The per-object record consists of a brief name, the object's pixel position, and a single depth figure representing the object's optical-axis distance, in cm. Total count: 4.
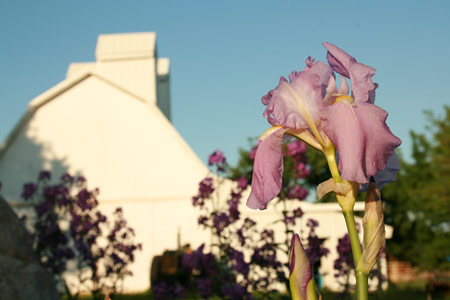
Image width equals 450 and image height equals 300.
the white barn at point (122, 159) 1756
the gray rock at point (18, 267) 488
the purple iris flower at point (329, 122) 114
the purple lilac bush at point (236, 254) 529
